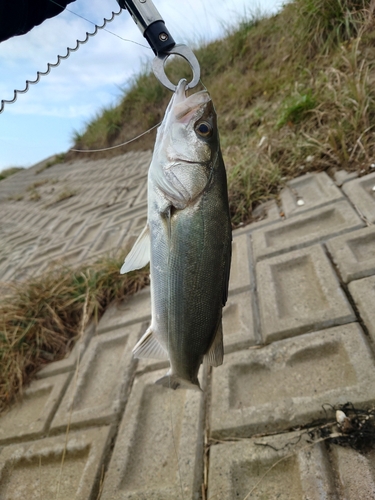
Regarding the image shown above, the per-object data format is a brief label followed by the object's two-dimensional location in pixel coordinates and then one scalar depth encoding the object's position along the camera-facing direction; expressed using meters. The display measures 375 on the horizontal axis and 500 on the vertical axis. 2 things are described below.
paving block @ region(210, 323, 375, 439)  1.56
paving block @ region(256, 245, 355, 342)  1.91
